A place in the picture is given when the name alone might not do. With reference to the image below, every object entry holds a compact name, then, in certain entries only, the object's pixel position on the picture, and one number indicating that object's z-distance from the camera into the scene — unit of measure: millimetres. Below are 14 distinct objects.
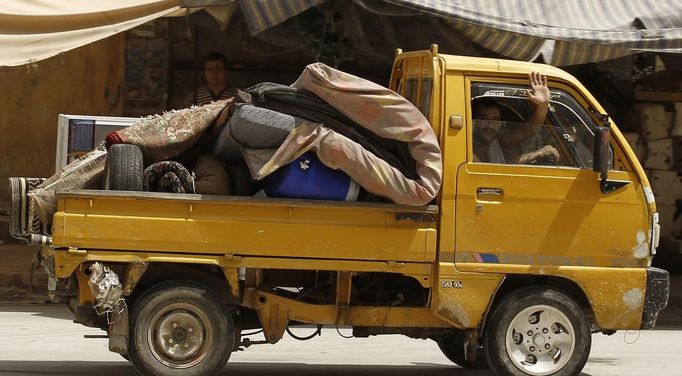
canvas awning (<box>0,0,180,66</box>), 21312
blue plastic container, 14508
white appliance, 19844
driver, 15297
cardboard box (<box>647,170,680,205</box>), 28552
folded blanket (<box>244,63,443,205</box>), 14391
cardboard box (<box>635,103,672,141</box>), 27906
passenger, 22719
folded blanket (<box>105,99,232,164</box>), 14680
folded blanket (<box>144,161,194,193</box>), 14383
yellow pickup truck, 14305
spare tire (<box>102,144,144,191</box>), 14242
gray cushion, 14437
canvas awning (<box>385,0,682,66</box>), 21547
